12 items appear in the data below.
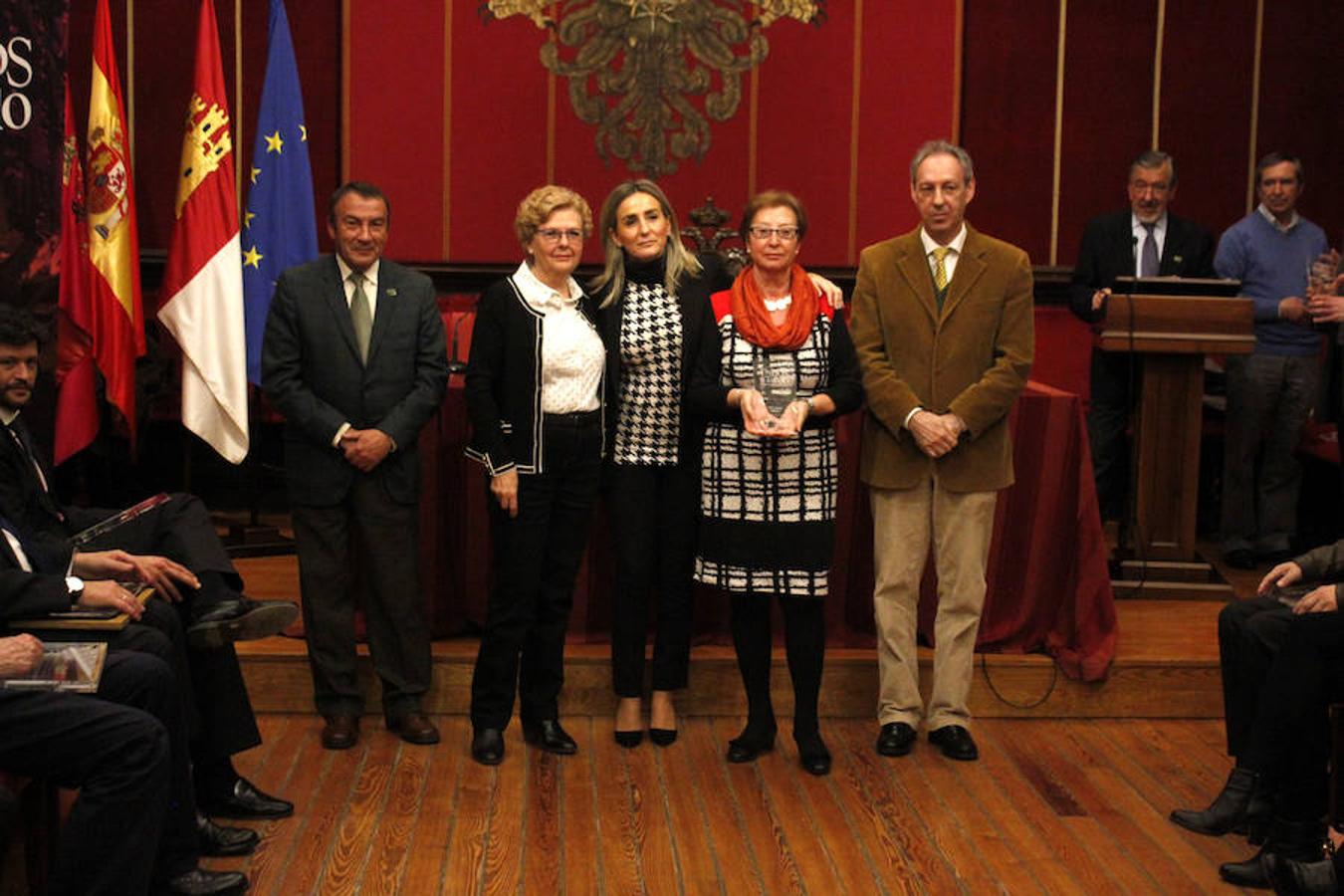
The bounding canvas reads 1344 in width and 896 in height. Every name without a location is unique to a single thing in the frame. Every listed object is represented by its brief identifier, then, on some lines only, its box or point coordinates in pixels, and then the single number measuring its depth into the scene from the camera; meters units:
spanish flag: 6.02
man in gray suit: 4.80
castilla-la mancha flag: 5.89
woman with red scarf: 4.64
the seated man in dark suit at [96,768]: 3.30
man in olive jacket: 4.75
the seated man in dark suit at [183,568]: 3.99
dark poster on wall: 5.12
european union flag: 6.22
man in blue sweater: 6.61
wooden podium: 5.82
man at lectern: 6.29
